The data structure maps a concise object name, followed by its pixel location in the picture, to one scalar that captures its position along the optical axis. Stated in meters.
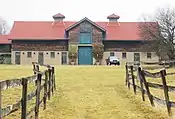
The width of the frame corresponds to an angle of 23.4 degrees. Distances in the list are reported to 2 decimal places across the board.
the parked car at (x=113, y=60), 66.94
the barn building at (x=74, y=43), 71.19
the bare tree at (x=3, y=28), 136.00
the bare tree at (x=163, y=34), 56.28
